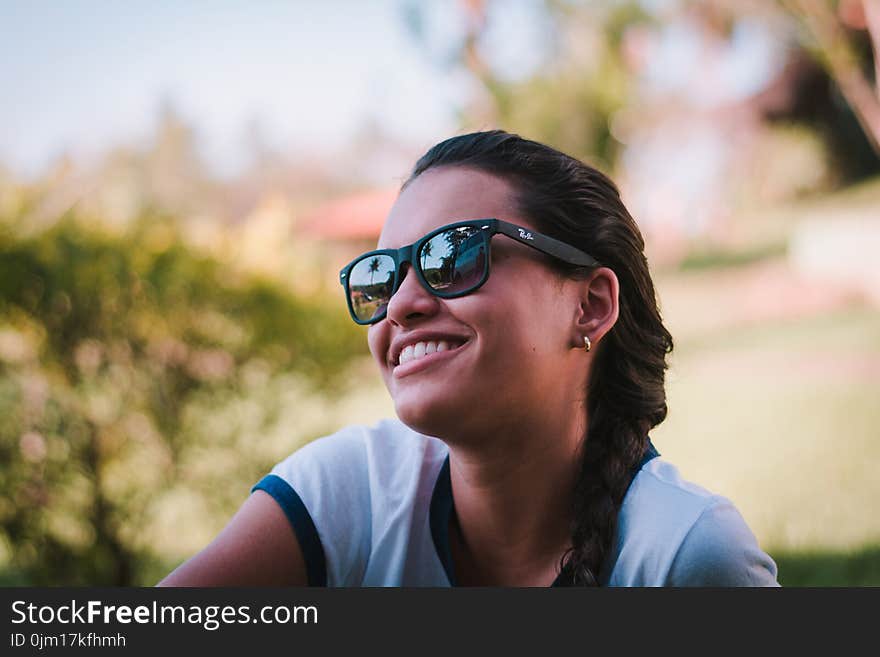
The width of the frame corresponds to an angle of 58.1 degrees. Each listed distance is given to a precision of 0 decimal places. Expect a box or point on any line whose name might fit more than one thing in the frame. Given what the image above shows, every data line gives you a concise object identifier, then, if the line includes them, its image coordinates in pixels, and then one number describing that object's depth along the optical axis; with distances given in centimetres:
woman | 160
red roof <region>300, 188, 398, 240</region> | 1809
